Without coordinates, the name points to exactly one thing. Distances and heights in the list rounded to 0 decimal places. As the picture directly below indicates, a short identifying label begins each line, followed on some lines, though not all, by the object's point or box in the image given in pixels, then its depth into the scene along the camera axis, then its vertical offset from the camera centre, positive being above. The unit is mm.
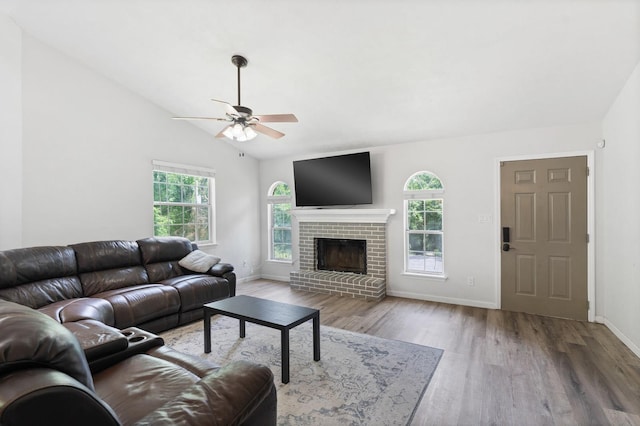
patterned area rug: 2119 -1340
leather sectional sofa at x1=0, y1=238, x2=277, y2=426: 767 -705
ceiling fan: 2850 +864
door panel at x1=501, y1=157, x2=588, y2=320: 3842 -335
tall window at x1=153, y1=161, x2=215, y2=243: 4895 +174
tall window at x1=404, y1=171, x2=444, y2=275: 4754 -207
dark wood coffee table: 2488 -894
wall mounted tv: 5086 +524
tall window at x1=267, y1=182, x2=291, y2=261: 6277 -193
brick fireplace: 4934 -637
